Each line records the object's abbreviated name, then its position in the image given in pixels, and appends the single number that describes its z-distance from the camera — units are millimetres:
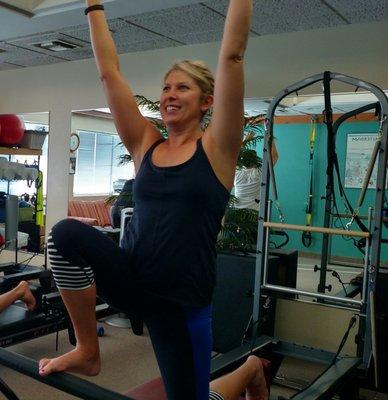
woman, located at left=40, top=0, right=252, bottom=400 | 1105
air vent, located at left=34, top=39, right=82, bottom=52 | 4828
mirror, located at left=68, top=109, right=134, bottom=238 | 5645
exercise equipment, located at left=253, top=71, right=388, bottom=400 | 2701
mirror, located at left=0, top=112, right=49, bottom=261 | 5551
